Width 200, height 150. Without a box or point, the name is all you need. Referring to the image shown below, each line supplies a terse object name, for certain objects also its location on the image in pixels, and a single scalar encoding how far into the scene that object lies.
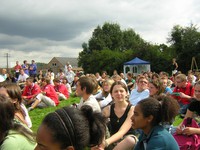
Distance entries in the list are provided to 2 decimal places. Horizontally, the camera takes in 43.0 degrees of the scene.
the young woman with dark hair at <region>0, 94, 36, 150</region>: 2.02
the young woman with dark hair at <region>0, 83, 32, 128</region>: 3.25
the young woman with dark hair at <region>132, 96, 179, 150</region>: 2.87
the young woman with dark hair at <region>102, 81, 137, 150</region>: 3.71
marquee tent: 27.56
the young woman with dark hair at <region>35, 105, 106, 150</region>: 1.55
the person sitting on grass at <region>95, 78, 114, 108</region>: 7.04
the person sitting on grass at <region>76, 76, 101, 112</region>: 4.60
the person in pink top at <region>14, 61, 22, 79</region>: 18.52
